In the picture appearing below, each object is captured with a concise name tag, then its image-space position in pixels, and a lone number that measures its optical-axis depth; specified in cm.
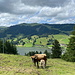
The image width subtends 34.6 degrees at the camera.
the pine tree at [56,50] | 7850
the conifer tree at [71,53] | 4254
